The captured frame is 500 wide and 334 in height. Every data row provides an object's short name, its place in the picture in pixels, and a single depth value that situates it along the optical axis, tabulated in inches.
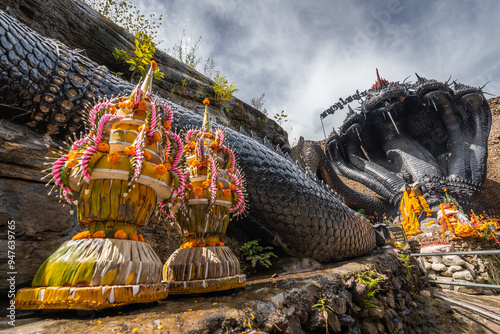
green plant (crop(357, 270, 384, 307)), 71.4
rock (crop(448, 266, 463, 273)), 163.4
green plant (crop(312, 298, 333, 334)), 50.1
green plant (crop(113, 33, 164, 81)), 148.3
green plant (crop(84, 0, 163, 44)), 204.8
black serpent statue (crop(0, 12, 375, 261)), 64.1
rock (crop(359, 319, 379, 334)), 62.9
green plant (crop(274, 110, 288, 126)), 289.1
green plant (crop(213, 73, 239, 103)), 206.5
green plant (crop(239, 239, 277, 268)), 92.9
